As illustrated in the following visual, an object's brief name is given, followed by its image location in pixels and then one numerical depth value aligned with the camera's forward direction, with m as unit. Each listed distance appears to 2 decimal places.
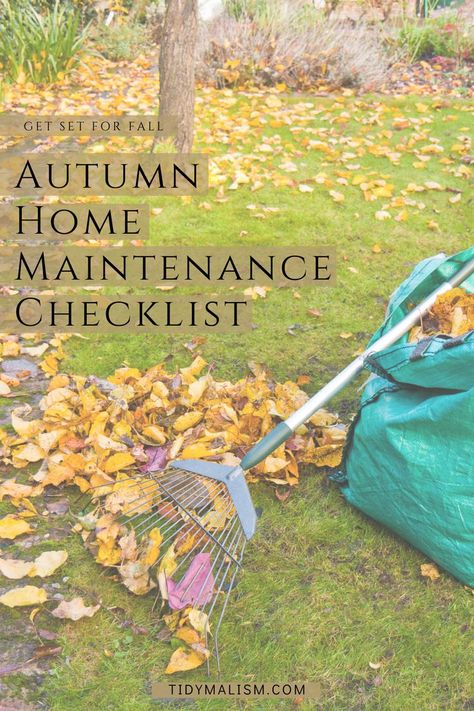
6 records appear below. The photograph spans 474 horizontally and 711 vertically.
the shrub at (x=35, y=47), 6.16
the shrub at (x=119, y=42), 7.83
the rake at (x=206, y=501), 1.81
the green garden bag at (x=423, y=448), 1.73
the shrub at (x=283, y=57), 6.55
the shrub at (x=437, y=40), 7.83
